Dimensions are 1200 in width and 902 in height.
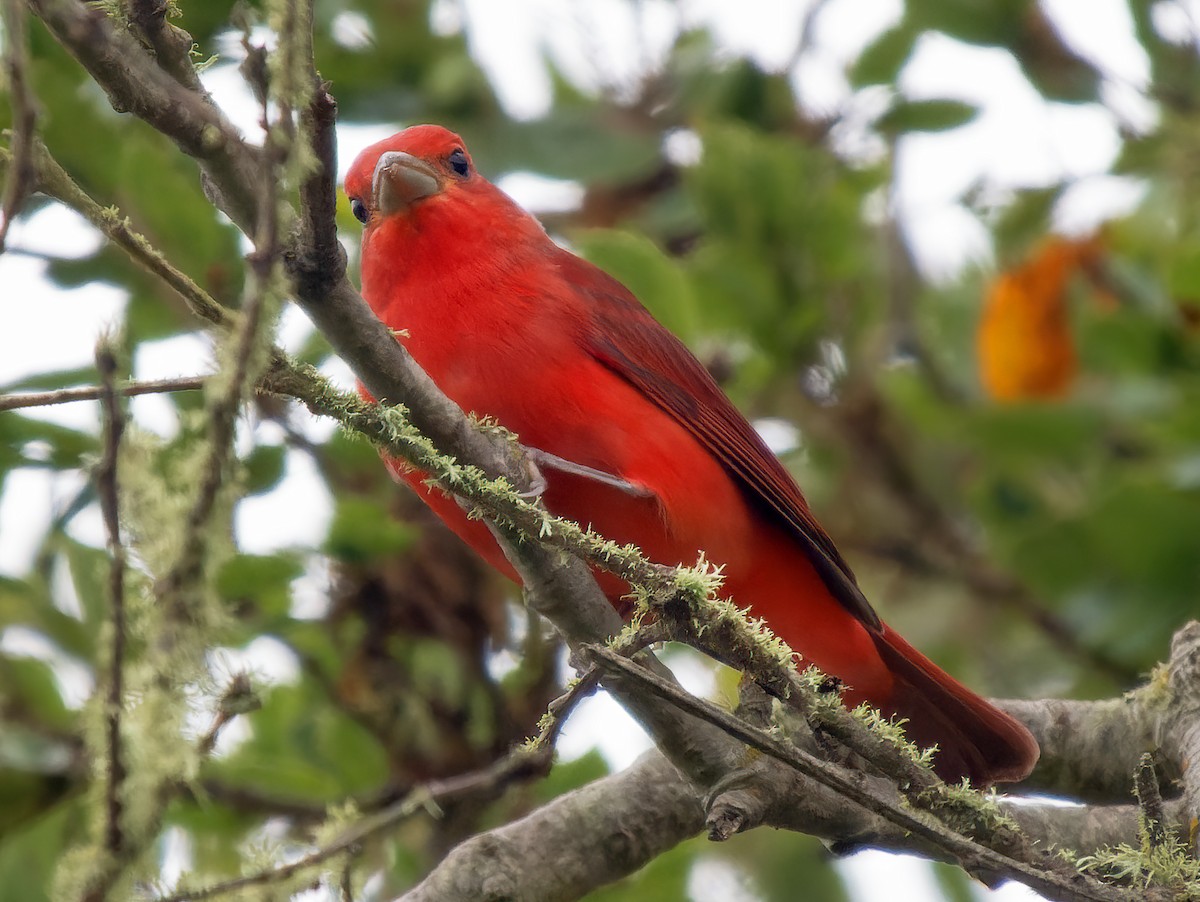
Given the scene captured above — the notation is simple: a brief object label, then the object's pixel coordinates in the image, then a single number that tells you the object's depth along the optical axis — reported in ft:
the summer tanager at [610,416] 23.89
